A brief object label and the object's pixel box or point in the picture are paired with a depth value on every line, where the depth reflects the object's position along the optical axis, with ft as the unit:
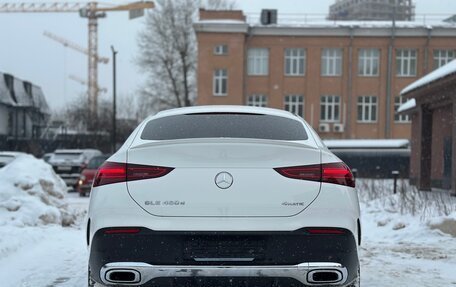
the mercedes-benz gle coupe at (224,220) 12.73
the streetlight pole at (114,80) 123.75
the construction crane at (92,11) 292.20
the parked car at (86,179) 68.23
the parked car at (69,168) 80.12
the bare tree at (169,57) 174.60
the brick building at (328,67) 154.61
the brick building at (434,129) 59.98
